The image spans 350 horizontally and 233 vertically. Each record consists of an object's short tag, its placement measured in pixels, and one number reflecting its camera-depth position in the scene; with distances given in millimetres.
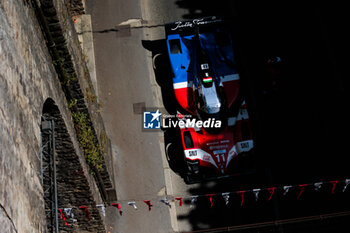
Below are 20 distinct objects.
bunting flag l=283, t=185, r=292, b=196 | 15377
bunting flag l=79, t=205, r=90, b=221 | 14656
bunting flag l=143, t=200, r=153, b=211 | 15677
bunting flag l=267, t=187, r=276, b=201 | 15909
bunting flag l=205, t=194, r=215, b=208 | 15818
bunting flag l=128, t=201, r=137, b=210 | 15738
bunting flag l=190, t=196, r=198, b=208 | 16016
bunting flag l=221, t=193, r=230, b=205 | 15570
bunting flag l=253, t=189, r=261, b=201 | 15920
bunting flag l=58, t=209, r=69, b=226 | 14336
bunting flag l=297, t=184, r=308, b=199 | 16016
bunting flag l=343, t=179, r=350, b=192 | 14816
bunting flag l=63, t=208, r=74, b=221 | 14098
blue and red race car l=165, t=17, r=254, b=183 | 15797
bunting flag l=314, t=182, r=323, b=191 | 15138
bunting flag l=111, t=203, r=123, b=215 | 16141
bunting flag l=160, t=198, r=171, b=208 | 15805
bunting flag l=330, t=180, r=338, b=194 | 14952
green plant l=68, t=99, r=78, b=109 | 13445
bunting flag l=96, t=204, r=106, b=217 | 14744
